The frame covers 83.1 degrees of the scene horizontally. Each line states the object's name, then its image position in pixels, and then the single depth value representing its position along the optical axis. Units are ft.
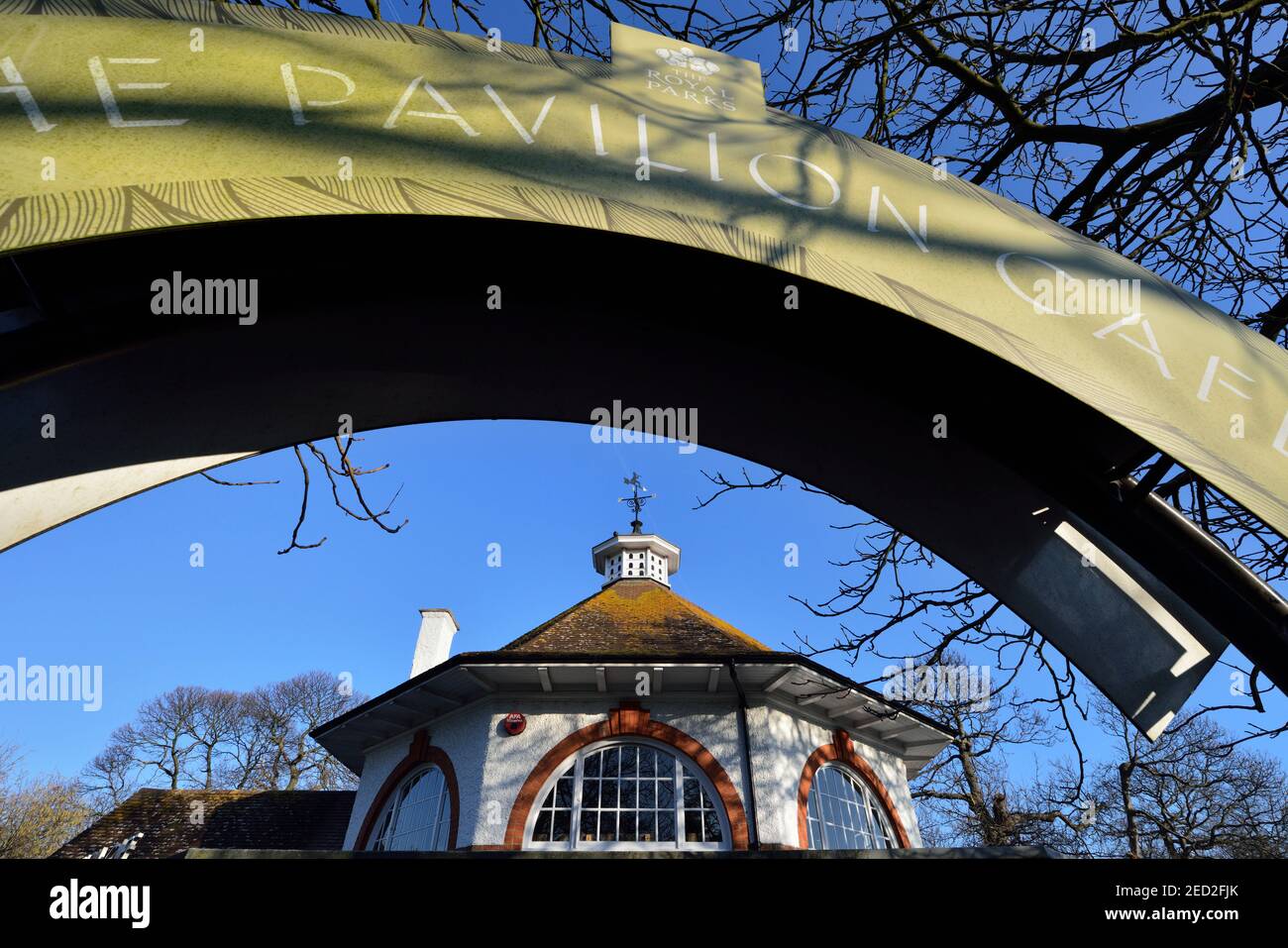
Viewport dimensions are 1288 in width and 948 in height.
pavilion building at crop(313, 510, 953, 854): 35.73
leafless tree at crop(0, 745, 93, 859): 76.28
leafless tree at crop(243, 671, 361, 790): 90.20
